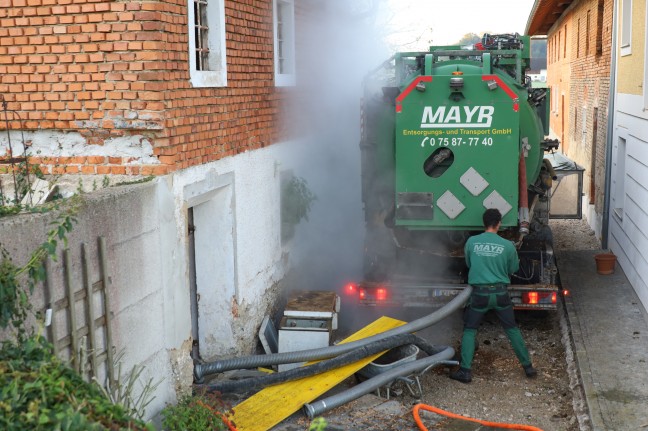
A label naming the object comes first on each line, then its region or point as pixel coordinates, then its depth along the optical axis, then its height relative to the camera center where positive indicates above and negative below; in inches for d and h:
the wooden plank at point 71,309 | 192.2 -48.1
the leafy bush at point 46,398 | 135.7 -51.7
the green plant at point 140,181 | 241.0 -21.0
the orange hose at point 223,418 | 244.0 -95.9
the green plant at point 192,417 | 232.5 -91.8
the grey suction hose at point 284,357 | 290.2 -92.8
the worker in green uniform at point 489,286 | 313.3 -71.3
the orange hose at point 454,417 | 257.3 -104.5
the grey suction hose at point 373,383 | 266.4 -97.7
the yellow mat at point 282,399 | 260.2 -100.1
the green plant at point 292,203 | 400.2 -47.7
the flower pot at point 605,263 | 448.6 -89.6
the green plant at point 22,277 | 165.0 -35.2
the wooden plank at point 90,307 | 201.0 -49.6
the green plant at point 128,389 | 206.4 -76.0
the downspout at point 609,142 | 526.3 -25.0
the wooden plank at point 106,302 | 208.7 -50.8
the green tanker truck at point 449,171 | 329.7 -27.8
